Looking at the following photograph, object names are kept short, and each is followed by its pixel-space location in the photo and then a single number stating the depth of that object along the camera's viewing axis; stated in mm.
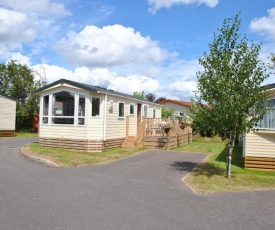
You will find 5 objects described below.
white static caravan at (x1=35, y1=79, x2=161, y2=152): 15008
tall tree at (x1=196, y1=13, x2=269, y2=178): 8688
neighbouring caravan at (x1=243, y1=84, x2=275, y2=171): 10766
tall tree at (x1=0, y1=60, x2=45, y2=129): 29891
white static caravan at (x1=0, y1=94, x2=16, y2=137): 23156
